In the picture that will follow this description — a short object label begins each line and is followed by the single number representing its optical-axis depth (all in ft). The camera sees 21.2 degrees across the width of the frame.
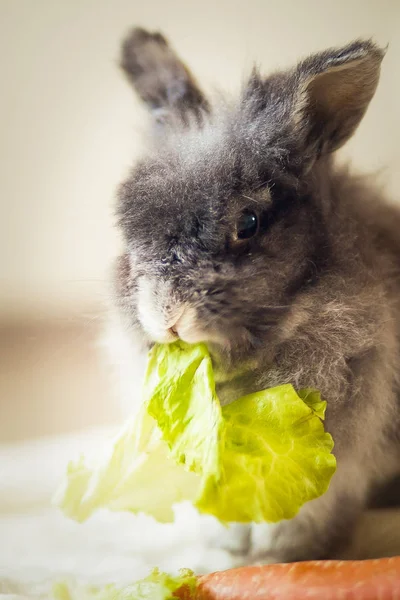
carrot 1.31
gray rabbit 1.31
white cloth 1.41
